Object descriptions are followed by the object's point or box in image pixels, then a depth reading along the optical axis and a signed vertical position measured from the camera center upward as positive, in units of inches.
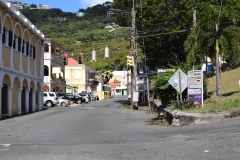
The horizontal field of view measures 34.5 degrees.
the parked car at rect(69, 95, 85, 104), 2379.4 -13.6
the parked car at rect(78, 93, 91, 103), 2524.6 +4.5
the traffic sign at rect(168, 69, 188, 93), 721.0 +27.8
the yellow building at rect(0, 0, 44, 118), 981.2 +101.2
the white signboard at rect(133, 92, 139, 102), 1472.4 +0.5
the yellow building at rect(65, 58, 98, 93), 3186.5 +166.9
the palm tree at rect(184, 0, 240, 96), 911.7 +146.6
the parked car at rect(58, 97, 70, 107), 1959.4 -25.8
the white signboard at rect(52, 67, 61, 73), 2201.5 +154.1
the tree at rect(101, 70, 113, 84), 4323.3 +241.5
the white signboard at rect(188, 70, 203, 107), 733.9 +18.1
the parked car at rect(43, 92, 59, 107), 1814.7 -9.2
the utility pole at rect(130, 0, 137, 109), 1432.1 +167.0
